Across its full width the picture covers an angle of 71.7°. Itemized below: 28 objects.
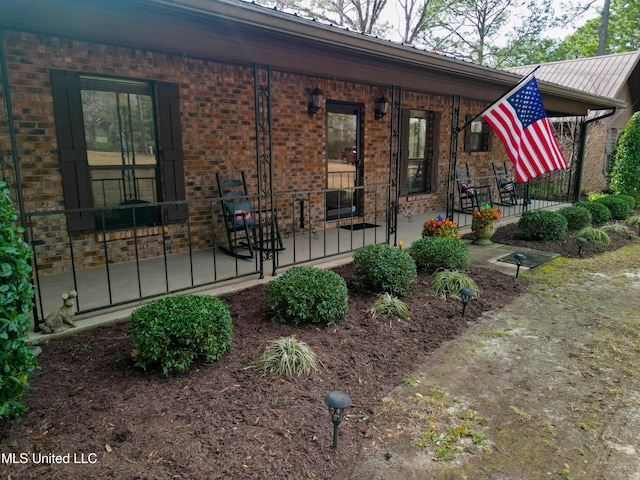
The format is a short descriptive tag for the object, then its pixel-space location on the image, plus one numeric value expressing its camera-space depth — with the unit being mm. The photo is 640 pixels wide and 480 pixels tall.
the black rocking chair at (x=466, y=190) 8773
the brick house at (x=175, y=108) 3287
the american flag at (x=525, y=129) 5789
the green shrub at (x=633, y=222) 8602
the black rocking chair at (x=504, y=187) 9984
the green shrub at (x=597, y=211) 8398
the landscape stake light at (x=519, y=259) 4954
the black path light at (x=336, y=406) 2066
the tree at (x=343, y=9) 16016
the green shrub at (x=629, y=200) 9653
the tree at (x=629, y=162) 11375
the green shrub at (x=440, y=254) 4809
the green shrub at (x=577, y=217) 7555
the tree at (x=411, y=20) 17453
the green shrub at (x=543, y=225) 6676
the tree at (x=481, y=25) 20359
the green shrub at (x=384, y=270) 4121
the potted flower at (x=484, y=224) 6496
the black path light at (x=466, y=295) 3799
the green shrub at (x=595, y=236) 6895
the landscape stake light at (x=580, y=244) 5973
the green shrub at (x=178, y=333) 2609
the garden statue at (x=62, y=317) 3191
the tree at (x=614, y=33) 22844
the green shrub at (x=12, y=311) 1997
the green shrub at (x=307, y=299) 3424
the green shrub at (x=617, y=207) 9016
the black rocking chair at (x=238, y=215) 5367
